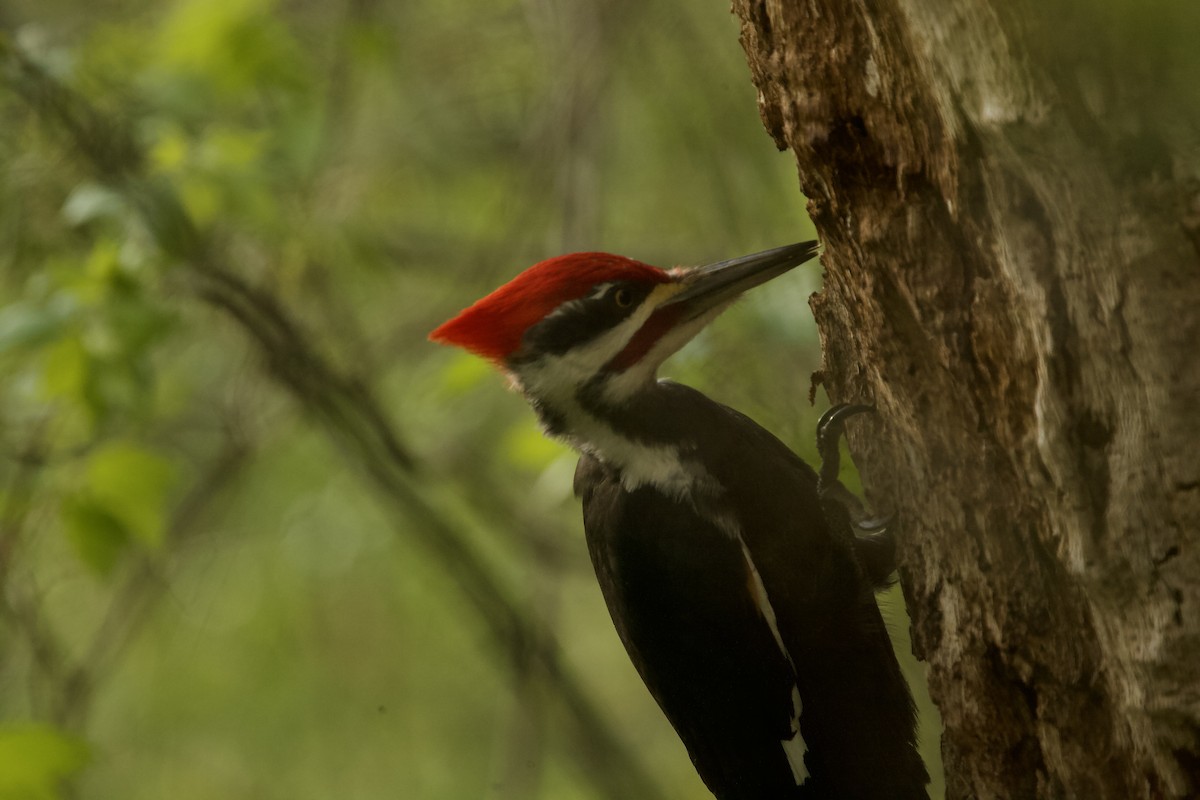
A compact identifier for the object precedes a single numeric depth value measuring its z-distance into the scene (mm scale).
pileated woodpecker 4594
